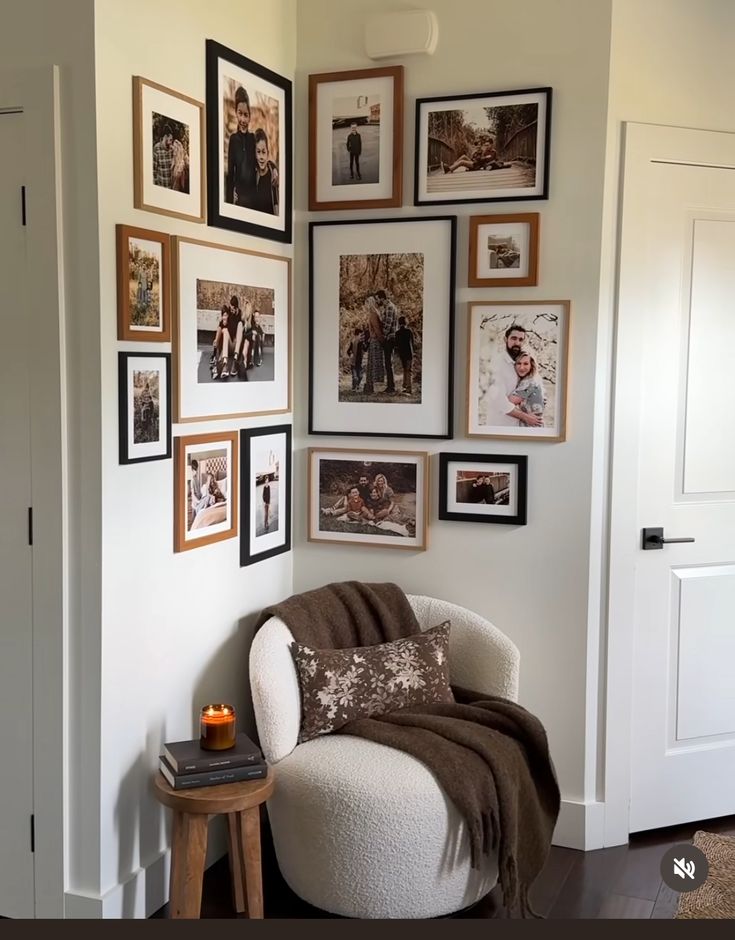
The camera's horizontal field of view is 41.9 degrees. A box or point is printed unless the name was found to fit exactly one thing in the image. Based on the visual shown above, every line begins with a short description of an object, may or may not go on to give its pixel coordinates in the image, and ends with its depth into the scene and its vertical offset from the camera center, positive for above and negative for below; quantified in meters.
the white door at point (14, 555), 2.28 -0.44
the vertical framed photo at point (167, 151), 2.32 +0.57
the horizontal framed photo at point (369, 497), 3.07 -0.38
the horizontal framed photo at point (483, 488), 2.95 -0.33
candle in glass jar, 2.41 -0.88
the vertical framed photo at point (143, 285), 2.28 +0.23
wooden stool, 2.26 -1.09
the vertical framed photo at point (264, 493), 2.89 -0.36
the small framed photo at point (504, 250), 2.87 +0.39
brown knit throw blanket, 2.36 -0.94
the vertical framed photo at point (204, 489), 2.56 -0.31
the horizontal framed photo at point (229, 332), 2.54 +0.13
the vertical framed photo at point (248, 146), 2.64 +0.68
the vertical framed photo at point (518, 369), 2.88 +0.04
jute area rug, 2.52 -1.39
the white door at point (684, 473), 2.91 -0.28
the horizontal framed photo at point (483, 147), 2.84 +0.70
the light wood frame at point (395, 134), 2.95 +0.77
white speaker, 2.88 +1.04
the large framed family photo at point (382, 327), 2.99 +0.17
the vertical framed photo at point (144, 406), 2.31 -0.07
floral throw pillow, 2.62 -0.83
